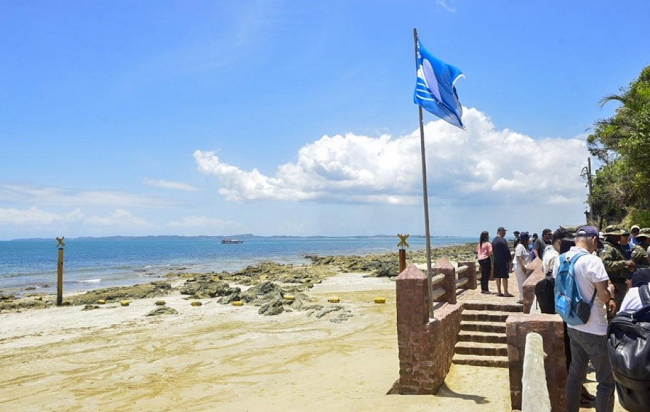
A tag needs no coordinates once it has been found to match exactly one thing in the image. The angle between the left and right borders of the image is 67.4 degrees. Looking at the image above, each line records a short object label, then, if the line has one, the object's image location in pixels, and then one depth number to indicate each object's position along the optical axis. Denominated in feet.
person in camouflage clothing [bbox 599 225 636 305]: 21.93
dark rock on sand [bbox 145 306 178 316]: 62.13
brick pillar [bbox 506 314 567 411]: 18.95
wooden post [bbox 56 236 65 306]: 79.82
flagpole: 25.82
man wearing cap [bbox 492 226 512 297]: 37.68
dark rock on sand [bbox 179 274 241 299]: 76.84
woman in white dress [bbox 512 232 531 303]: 34.78
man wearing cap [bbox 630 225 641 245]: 32.48
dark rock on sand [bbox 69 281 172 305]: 80.34
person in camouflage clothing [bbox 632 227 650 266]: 23.48
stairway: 29.89
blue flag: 27.32
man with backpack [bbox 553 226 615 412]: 15.28
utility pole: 91.73
